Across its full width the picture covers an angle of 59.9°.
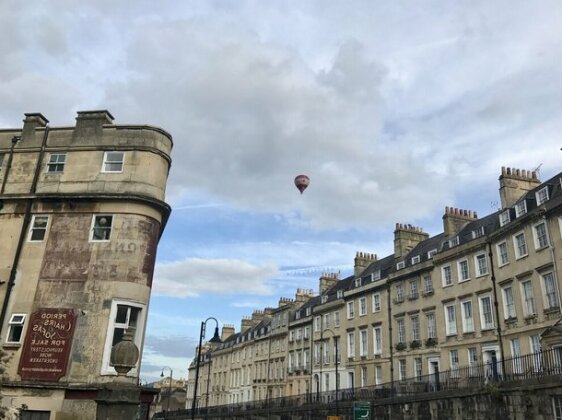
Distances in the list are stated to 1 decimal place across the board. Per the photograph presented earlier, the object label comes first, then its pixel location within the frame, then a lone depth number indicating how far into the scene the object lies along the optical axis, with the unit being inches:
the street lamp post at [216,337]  1090.7
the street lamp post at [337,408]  1518.2
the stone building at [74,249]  734.5
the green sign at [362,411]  917.8
